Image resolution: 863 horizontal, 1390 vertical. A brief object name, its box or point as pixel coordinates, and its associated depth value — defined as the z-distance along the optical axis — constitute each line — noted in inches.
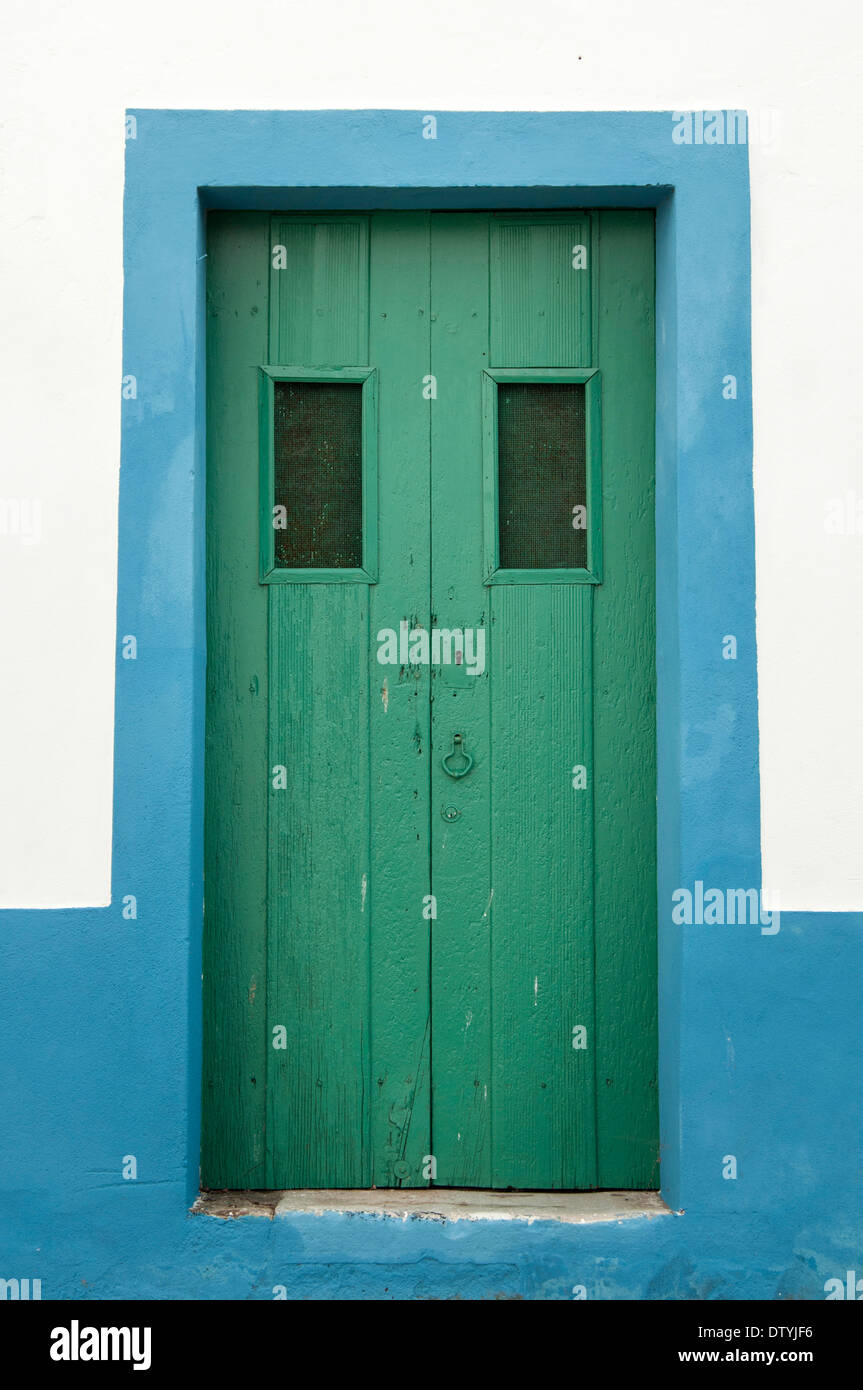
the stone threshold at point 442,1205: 108.4
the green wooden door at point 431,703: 114.7
